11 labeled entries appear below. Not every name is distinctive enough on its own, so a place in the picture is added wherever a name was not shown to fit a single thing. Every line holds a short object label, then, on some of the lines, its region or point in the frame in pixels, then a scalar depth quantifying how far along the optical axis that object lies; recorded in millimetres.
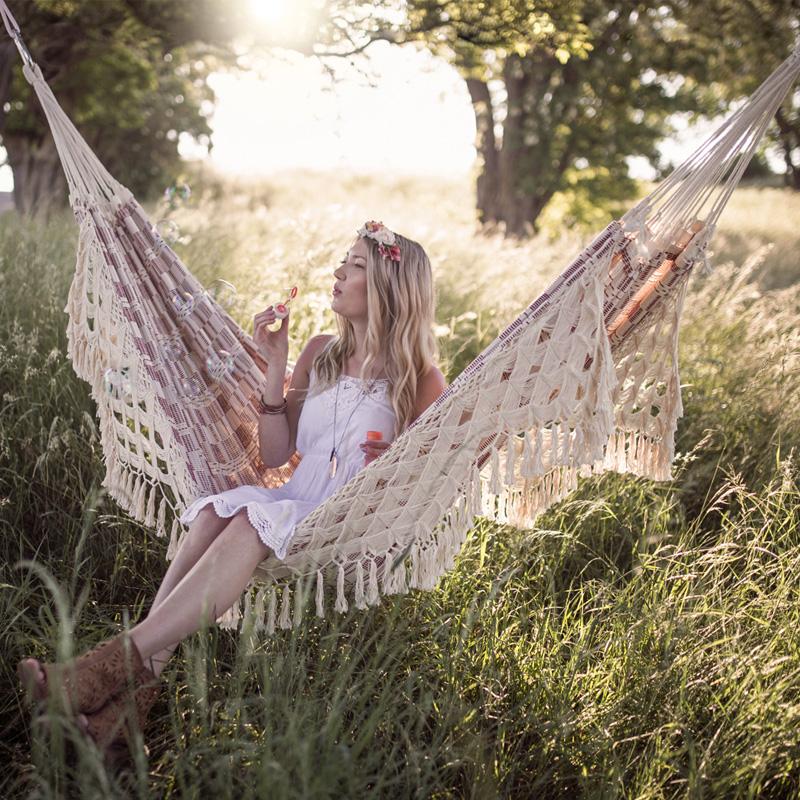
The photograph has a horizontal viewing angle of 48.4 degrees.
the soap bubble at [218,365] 2254
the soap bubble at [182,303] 2270
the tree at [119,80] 4258
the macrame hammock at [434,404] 1820
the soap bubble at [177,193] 2639
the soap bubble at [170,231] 2404
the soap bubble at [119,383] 2115
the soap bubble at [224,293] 3180
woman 2139
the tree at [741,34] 6219
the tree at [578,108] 7750
